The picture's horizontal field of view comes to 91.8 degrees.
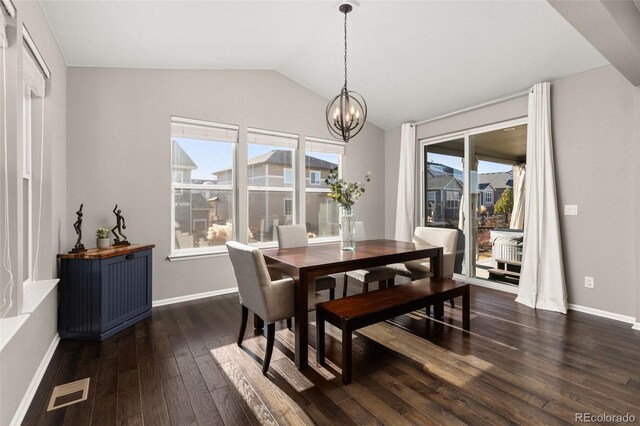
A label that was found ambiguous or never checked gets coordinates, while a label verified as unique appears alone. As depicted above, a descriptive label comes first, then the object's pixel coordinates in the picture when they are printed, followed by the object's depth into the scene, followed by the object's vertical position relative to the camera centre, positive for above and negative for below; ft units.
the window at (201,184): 12.87 +1.06
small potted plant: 9.85 -0.94
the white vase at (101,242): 9.84 -1.07
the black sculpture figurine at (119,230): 10.65 -0.75
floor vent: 6.14 -3.85
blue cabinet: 8.86 -2.51
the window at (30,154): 7.79 +1.39
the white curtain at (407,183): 16.99 +1.47
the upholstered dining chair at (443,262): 11.33 -2.01
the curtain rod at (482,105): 12.60 +4.72
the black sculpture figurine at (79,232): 9.37 -0.74
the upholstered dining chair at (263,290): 7.10 -1.94
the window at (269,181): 14.64 +1.36
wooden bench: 6.89 -2.41
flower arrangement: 9.76 +0.53
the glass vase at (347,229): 10.16 -0.66
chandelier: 9.38 +2.96
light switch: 11.33 +0.01
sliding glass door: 13.47 +0.77
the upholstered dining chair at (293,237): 11.50 -1.05
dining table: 7.42 -1.42
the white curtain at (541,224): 11.43 -0.51
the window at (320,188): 16.40 +1.16
